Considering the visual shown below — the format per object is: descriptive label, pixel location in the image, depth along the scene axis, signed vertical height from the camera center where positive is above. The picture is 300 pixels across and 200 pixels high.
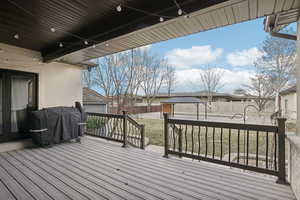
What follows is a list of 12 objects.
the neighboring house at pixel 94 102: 9.90 -0.17
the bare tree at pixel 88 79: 11.43 +1.48
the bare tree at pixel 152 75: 14.47 +2.58
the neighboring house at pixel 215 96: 23.84 +0.51
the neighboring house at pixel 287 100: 9.17 -0.04
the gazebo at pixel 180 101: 11.74 -0.12
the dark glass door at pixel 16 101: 3.99 -0.05
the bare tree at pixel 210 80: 21.48 +2.65
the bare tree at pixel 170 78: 19.60 +2.59
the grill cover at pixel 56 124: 4.01 -0.65
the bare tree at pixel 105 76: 9.38 +1.40
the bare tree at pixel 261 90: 9.20 +0.56
